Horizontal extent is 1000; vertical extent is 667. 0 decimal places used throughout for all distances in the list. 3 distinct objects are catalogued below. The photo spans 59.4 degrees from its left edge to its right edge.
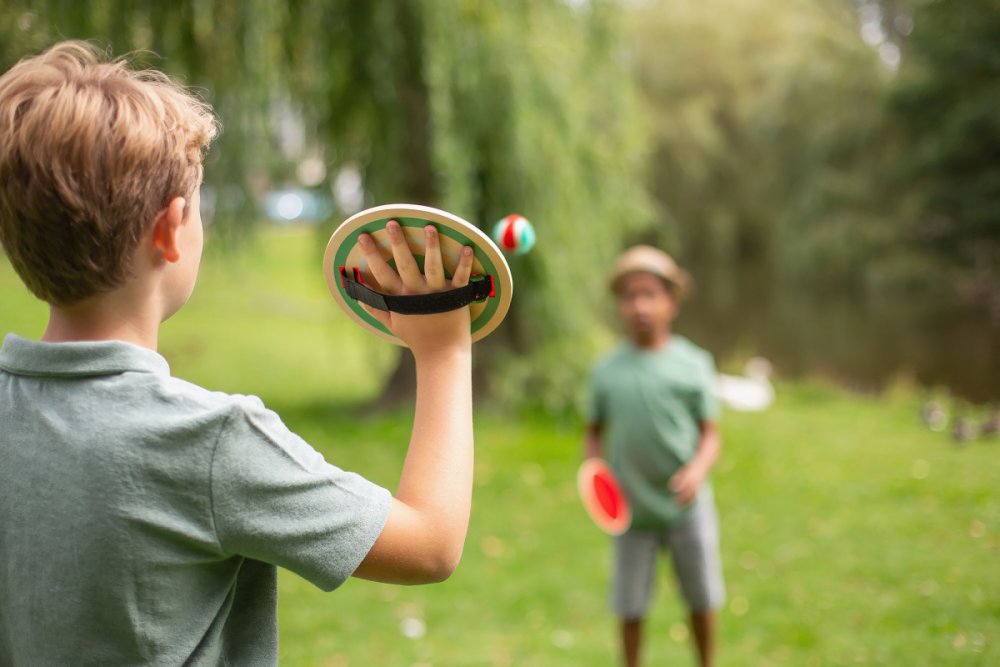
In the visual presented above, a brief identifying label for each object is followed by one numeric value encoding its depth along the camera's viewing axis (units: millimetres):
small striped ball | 1421
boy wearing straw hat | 3688
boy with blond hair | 1025
